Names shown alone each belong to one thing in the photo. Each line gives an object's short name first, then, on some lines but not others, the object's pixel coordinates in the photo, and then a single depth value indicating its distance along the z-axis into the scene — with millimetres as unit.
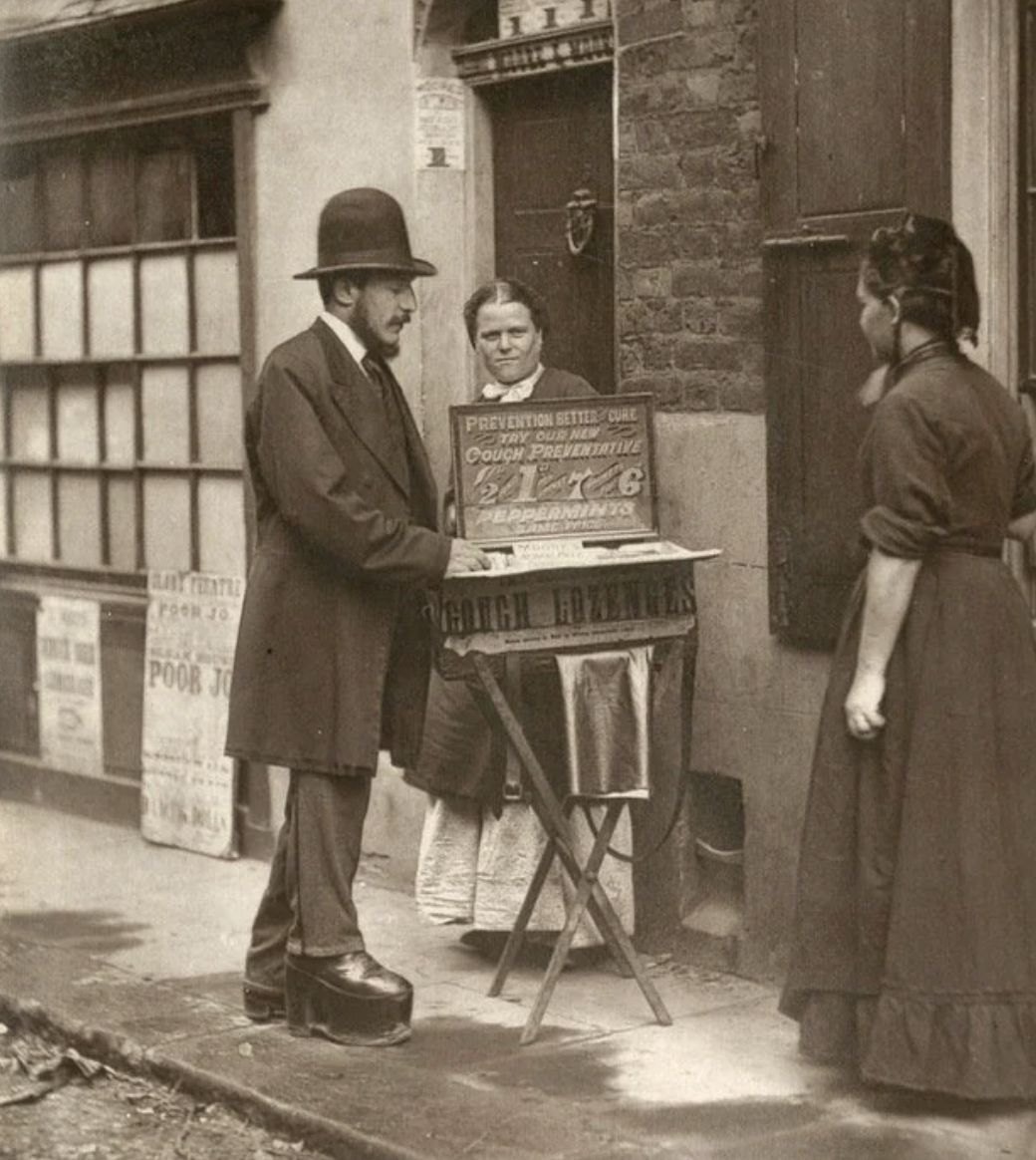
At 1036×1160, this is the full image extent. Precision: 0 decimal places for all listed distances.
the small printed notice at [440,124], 7926
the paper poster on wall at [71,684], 10008
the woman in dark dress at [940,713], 5262
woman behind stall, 6812
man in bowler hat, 6109
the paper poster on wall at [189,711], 9062
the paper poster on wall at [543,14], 7469
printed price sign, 6047
